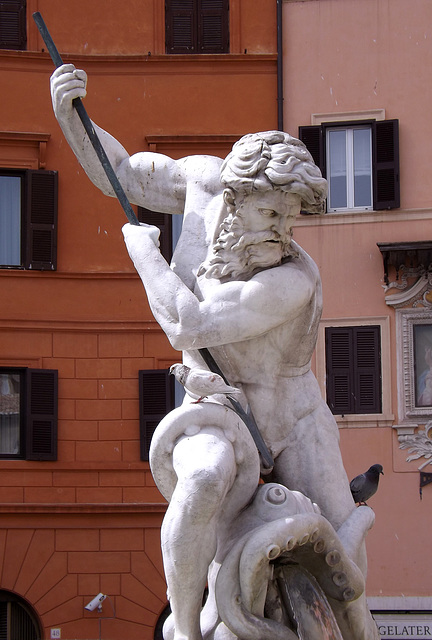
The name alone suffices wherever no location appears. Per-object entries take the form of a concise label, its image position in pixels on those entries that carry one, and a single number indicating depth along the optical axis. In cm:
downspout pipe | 2484
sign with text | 2242
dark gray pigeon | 994
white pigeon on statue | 576
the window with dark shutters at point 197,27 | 2538
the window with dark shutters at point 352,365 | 2377
